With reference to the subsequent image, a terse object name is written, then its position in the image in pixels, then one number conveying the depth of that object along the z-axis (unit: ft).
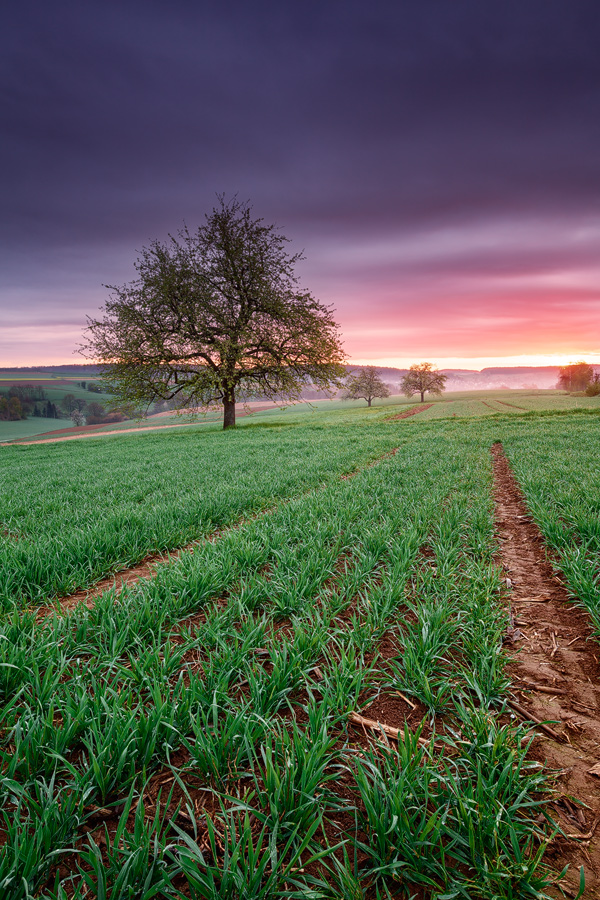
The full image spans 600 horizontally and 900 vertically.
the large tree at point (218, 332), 86.43
